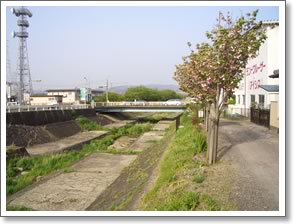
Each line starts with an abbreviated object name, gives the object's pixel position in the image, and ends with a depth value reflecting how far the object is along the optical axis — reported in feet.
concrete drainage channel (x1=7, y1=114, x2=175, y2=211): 38.70
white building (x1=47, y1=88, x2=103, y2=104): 315.99
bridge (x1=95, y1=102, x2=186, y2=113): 179.32
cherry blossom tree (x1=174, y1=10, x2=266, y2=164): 28.66
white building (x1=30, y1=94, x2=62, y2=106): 247.91
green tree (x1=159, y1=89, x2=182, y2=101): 338.58
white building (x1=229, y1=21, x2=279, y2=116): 72.42
